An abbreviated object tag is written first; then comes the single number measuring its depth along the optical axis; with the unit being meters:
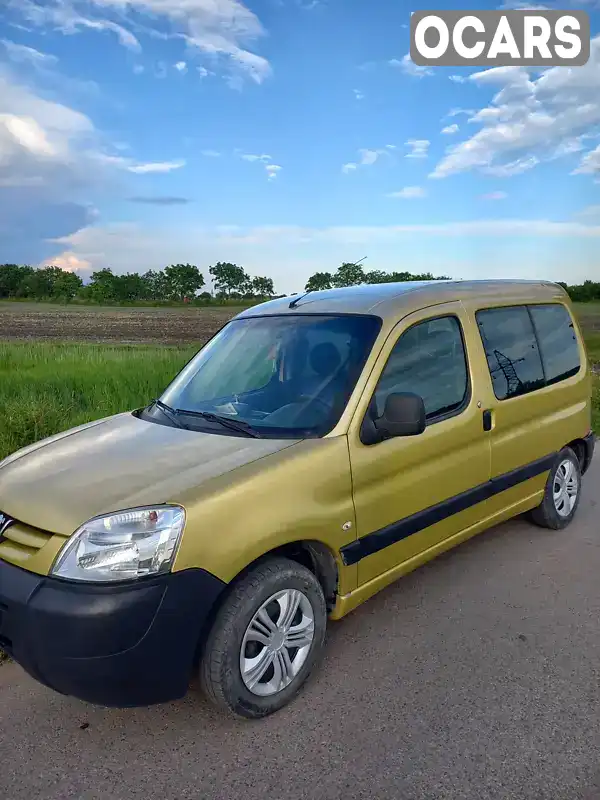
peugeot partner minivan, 2.36
